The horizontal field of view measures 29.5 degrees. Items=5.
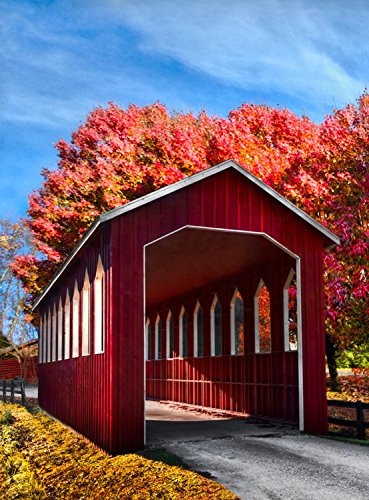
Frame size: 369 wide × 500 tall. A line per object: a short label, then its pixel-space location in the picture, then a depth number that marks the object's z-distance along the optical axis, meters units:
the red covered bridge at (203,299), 12.27
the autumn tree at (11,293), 52.38
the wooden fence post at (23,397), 25.82
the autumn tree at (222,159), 21.17
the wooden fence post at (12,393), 28.54
